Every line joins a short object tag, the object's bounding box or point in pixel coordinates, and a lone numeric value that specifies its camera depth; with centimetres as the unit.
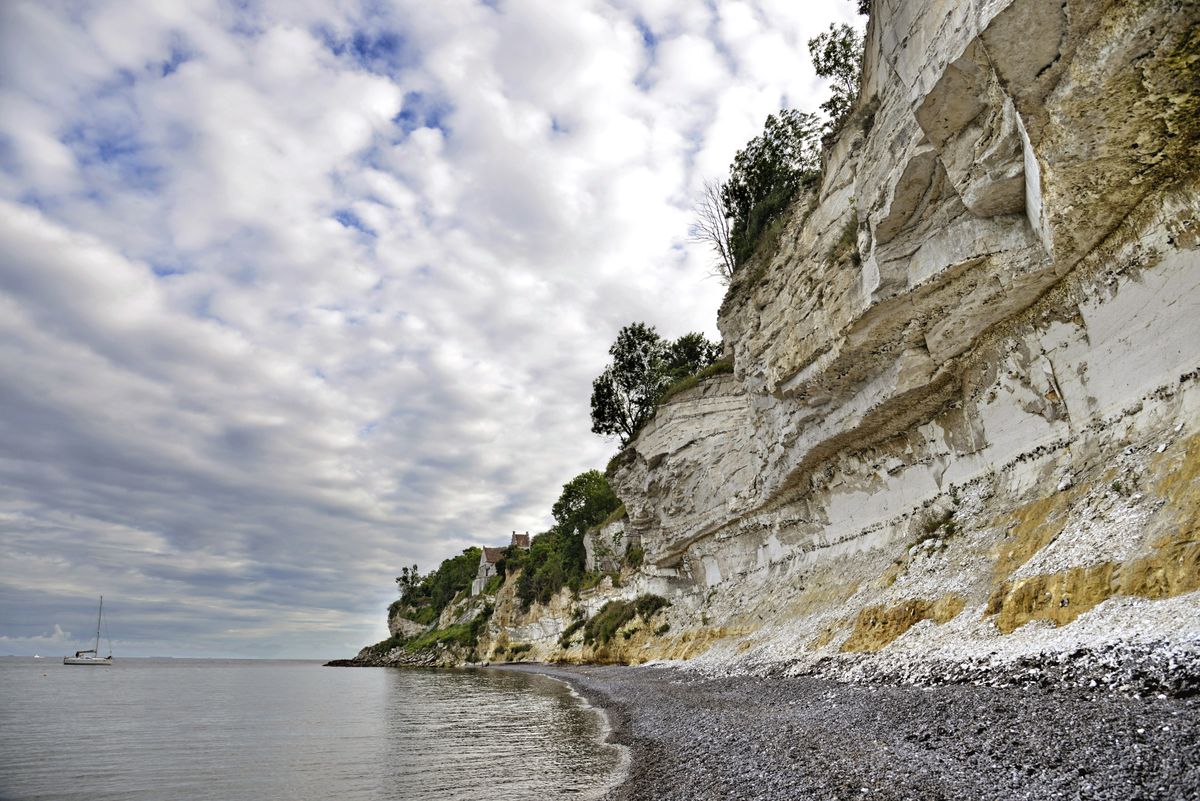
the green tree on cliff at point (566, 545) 6244
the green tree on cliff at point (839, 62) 3098
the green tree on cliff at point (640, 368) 5338
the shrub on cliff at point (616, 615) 4126
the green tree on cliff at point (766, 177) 3127
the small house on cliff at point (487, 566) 9338
